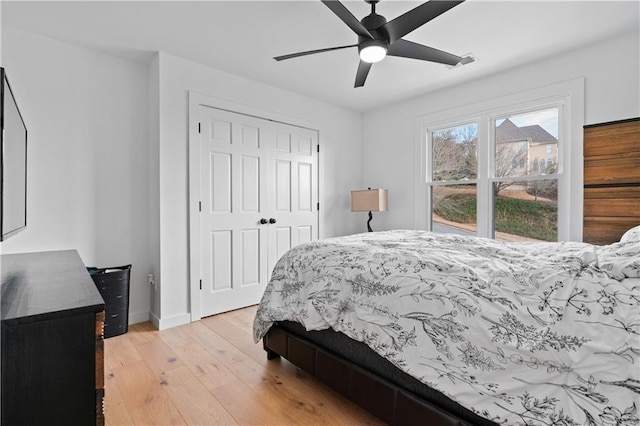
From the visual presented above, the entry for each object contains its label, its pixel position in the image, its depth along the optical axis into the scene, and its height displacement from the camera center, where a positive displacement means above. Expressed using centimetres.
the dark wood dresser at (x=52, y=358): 88 -42
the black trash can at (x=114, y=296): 263 -71
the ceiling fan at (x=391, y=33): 179 +111
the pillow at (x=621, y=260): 101 -16
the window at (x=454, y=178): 370 +39
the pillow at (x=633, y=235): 134 -11
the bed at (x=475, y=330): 98 -45
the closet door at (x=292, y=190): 374 +26
